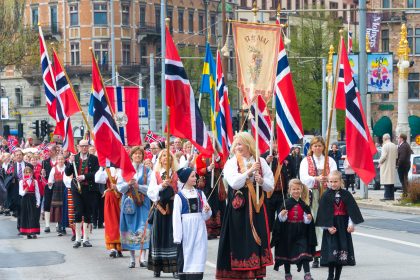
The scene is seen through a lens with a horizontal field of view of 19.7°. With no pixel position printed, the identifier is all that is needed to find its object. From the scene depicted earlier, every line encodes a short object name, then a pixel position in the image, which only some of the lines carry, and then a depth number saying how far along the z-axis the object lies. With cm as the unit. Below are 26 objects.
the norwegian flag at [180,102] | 1555
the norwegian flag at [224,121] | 1922
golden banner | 1499
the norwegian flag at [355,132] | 1554
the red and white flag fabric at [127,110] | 2133
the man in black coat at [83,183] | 2012
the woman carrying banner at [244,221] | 1326
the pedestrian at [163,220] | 1496
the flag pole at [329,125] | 1509
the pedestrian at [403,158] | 3138
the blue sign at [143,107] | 4493
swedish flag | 2045
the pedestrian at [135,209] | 1680
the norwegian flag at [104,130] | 1750
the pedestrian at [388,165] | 3089
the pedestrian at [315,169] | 1555
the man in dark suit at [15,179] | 2545
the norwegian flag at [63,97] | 2204
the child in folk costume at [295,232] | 1455
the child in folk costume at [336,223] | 1412
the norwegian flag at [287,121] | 1562
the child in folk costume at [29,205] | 2291
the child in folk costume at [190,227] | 1341
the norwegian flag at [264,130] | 1816
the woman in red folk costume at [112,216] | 1780
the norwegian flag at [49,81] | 2375
